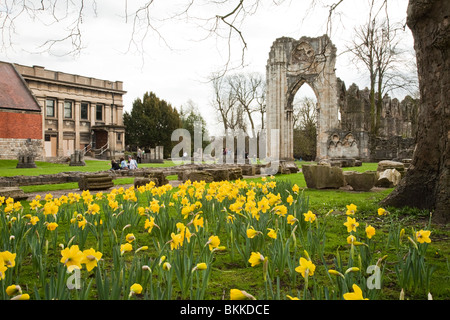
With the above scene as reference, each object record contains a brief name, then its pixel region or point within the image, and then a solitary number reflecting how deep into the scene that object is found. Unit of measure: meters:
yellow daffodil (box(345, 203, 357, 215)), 3.37
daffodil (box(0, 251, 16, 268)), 1.90
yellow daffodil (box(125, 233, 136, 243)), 2.64
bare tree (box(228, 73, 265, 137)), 50.31
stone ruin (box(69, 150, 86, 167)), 29.89
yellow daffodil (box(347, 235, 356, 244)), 2.53
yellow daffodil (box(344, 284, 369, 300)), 1.50
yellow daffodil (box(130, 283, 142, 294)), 1.78
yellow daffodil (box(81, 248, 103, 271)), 2.00
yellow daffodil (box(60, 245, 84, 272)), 1.94
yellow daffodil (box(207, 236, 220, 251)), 2.41
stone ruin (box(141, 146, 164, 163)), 38.72
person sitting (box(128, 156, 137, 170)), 20.47
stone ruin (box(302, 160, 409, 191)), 9.77
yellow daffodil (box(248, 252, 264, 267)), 1.99
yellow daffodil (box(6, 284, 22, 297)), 1.71
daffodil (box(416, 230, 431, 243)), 2.49
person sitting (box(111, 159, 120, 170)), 19.56
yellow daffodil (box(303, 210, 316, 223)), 3.21
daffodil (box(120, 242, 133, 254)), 2.34
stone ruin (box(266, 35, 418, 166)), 28.95
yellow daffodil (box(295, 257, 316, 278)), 1.89
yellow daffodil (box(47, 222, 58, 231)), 3.16
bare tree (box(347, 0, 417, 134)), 30.11
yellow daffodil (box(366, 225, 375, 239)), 2.64
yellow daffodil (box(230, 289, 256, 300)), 1.56
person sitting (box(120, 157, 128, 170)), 20.63
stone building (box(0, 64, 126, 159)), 43.28
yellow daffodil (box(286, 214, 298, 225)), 3.07
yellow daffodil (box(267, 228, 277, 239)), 2.72
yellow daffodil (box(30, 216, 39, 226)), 3.45
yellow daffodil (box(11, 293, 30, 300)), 1.64
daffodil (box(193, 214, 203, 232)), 3.08
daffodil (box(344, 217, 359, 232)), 2.80
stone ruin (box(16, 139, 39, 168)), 25.91
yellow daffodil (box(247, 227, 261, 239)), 2.58
